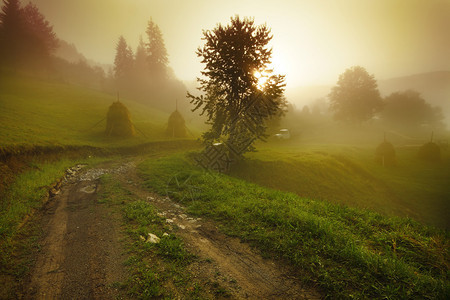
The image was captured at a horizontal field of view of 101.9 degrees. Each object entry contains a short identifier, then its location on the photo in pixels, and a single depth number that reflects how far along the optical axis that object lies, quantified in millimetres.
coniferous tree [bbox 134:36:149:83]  68000
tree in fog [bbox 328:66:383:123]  52781
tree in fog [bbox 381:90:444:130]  67938
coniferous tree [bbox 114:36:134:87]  66062
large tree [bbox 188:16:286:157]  16719
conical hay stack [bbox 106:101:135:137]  26781
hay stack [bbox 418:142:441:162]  30750
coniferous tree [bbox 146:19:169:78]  62219
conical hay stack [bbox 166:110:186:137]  32438
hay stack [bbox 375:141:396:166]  28680
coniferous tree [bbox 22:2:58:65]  45375
